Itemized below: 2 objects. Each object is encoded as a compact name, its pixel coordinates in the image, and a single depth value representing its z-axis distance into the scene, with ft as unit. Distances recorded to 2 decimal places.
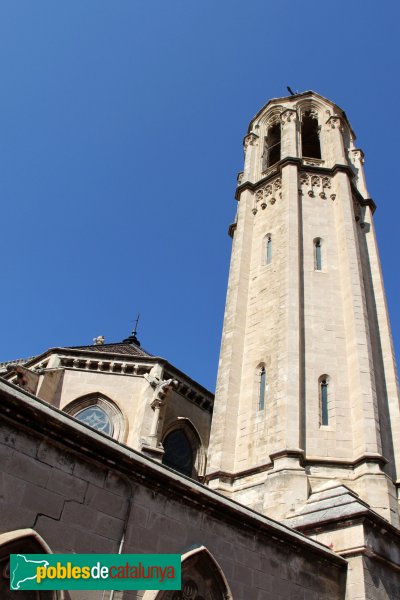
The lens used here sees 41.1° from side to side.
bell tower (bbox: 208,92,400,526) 45.75
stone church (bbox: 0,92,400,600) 21.29
